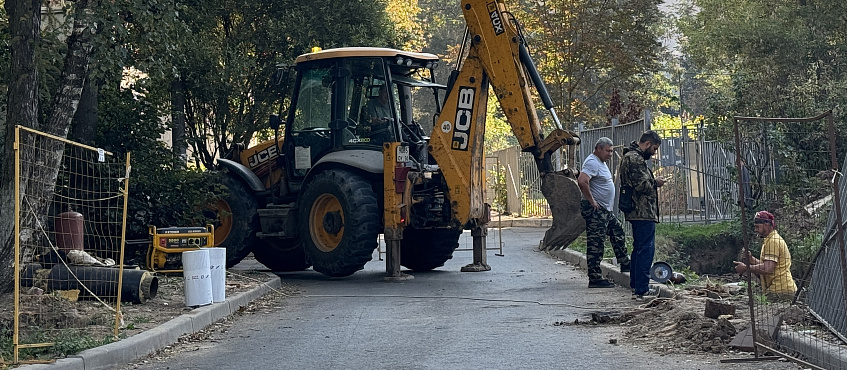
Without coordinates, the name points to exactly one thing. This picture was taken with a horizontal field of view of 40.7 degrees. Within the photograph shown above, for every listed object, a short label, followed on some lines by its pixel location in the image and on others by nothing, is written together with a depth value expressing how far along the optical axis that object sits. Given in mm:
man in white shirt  13844
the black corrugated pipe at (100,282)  11266
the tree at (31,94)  10680
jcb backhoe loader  15297
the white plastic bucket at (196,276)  11422
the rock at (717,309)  9586
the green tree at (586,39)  29906
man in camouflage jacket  12375
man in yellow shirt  10641
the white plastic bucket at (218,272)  11836
